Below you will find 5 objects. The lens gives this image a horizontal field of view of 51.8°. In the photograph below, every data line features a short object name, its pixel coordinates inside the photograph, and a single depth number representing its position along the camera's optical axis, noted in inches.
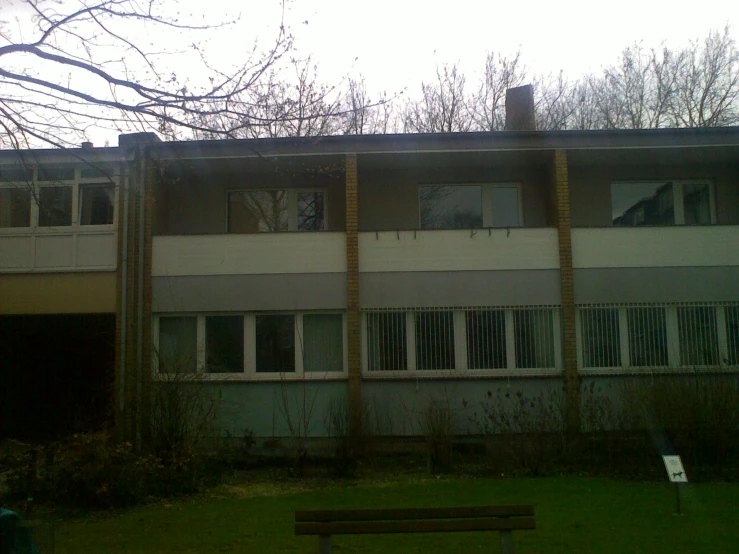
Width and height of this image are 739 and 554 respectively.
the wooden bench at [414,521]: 254.8
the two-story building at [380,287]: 617.9
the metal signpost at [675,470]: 347.9
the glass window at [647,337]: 617.0
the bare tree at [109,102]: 379.5
